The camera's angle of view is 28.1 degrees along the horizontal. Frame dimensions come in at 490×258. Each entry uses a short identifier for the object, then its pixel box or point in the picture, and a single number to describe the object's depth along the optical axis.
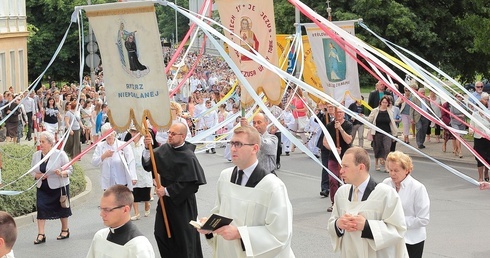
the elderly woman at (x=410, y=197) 9.24
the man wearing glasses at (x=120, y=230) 6.88
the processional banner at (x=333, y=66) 15.46
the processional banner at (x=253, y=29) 12.85
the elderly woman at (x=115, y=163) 15.09
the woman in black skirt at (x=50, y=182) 13.30
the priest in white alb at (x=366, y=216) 8.15
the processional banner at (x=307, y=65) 17.96
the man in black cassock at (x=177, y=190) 10.77
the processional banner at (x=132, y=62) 9.99
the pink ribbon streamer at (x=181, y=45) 10.97
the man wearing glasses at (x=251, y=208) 7.81
